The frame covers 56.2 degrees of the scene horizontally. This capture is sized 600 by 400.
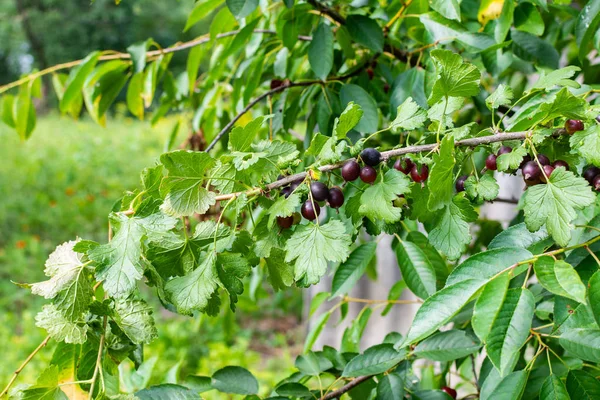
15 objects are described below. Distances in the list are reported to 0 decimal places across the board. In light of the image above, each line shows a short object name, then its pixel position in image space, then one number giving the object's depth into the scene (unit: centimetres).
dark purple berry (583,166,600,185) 65
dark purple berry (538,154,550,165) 62
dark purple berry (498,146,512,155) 66
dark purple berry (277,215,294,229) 66
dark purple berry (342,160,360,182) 64
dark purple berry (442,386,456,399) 104
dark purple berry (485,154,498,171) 66
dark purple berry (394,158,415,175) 67
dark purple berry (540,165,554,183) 61
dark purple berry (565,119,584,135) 61
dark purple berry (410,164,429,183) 65
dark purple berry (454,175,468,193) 70
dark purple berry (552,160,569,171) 64
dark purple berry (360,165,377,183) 64
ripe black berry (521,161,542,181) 61
